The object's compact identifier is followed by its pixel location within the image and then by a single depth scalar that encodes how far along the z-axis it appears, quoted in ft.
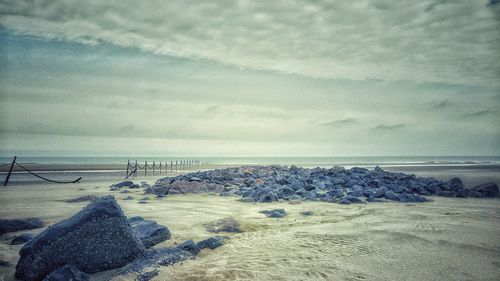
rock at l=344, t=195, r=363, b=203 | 33.86
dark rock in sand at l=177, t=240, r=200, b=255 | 14.47
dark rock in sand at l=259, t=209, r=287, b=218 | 25.20
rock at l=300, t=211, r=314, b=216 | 26.35
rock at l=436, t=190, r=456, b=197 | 41.15
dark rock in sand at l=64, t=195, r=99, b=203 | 35.34
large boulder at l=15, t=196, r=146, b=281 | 11.34
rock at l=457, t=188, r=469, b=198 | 40.31
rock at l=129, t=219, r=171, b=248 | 15.42
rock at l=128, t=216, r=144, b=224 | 18.89
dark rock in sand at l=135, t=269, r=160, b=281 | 11.28
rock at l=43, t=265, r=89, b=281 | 10.08
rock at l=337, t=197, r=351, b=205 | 33.16
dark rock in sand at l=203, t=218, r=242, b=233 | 19.87
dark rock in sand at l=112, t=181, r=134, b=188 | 56.41
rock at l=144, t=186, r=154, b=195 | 45.44
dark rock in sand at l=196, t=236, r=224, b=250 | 15.42
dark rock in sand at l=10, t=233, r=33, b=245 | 16.08
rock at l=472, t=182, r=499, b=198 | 39.99
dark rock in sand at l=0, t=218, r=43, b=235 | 18.62
